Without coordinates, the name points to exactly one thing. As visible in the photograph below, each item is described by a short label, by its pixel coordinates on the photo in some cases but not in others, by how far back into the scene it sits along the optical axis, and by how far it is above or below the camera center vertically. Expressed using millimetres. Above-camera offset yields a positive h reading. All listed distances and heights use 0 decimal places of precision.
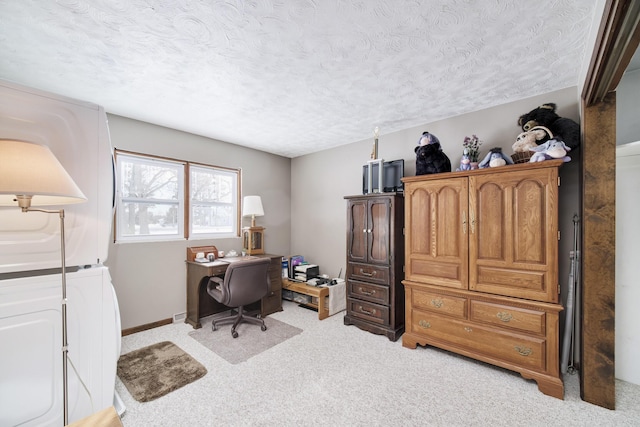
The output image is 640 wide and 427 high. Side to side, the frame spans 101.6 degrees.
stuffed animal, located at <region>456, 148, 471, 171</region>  2545 +487
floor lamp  1019 +153
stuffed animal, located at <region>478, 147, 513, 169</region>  2316 +472
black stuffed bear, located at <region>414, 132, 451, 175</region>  2738 +588
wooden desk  3225 -1067
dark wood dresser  2955 -609
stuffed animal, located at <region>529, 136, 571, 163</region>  2059 +489
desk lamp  3857 -285
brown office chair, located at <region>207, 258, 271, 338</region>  2916 -873
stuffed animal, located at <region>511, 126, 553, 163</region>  2233 +621
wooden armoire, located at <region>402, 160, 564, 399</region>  2051 -490
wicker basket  2240 +483
